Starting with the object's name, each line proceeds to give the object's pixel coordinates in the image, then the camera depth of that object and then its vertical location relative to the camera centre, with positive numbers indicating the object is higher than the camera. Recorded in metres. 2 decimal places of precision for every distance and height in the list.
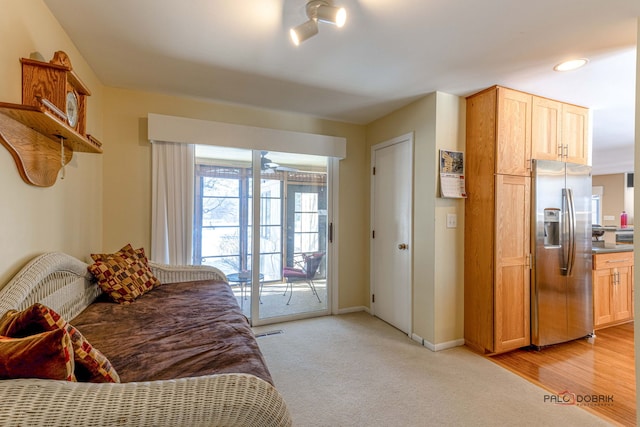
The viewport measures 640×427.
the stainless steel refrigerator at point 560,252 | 2.69 -0.34
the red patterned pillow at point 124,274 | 2.00 -0.43
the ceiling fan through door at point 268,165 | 3.27 +0.56
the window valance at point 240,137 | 2.72 +0.81
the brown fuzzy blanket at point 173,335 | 1.17 -0.61
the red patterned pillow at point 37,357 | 0.78 -0.39
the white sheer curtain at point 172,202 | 2.76 +0.12
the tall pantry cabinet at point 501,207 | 2.56 +0.08
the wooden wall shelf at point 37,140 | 1.27 +0.39
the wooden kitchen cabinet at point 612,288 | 3.15 -0.80
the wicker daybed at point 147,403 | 0.72 -0.51
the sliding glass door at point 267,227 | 3.07 -0.14
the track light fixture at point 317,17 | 1.52 +1.05
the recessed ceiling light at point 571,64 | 2.10 +1.12
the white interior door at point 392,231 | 3.05 -0.17
